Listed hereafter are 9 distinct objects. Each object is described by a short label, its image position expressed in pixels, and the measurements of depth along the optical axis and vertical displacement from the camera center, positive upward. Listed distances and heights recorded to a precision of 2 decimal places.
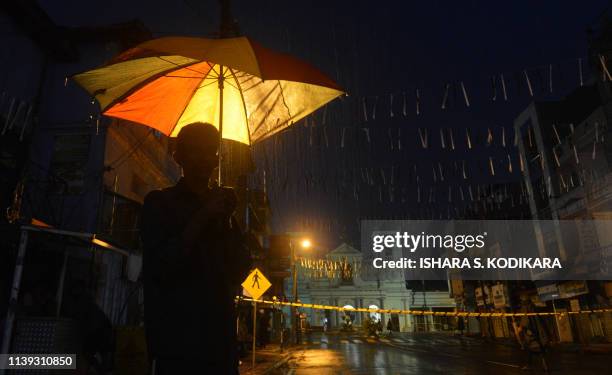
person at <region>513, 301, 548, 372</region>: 12.31 -0.81
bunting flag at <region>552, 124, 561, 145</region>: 29.72 +11.84
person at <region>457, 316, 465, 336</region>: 28.63 -0.87
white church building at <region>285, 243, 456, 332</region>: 65.81 +2.86
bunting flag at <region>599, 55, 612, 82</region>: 21.91 +11.77
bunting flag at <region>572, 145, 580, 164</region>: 26.23 +9.09
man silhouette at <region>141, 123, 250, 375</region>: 1.51 +0.15
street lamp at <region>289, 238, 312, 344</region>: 29.86 -0.34
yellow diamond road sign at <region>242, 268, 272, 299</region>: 12.10 +0.90
